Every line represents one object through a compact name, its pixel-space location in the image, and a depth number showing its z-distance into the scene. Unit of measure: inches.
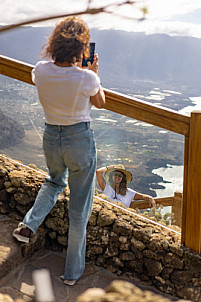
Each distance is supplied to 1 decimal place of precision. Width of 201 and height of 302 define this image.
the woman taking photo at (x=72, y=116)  72.9
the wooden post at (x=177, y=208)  93.0
